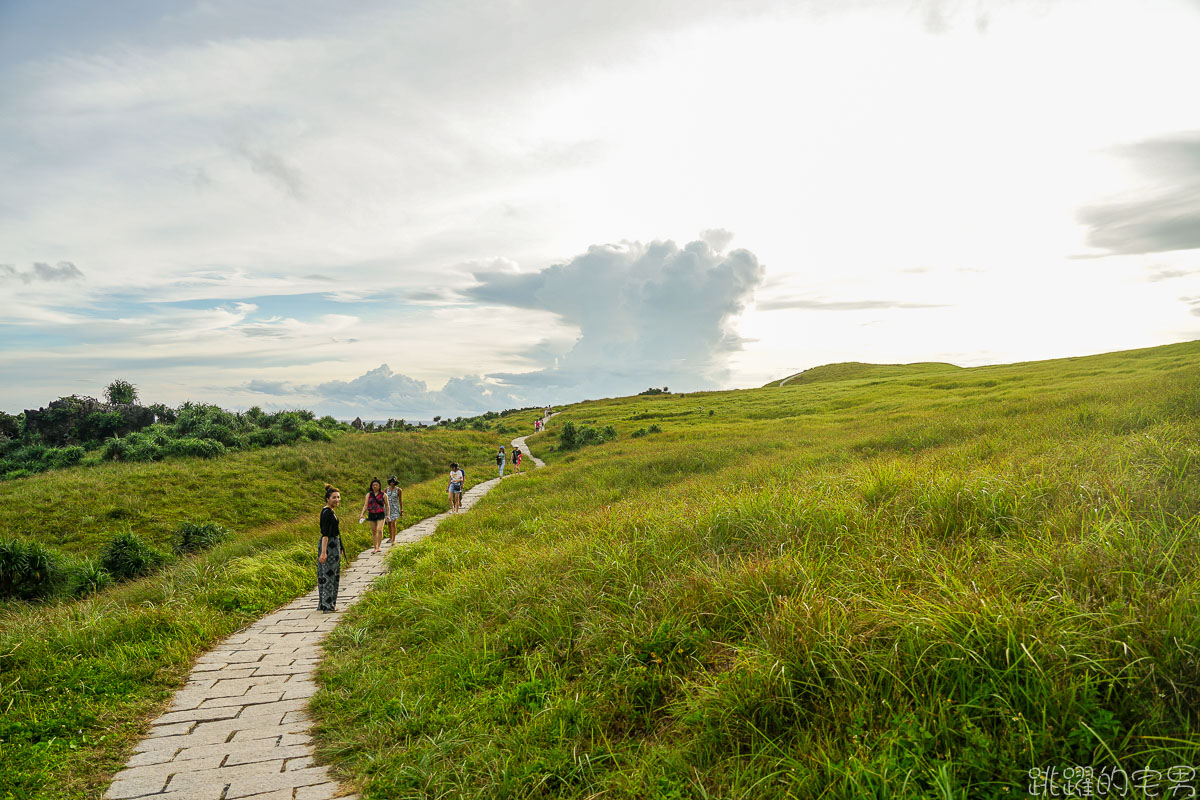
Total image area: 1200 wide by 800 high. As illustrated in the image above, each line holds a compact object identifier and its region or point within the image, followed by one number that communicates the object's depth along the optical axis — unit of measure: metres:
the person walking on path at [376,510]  14.88
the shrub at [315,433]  42.91
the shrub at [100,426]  47.00
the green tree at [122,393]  53.46
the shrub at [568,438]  42.94
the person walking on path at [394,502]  16.33
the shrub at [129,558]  14.89
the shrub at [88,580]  13.48
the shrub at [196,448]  32.78
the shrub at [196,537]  17.59
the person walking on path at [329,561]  10.04
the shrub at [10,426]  46.38
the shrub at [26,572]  13.03
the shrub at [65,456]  34.16
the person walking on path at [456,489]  20.14
